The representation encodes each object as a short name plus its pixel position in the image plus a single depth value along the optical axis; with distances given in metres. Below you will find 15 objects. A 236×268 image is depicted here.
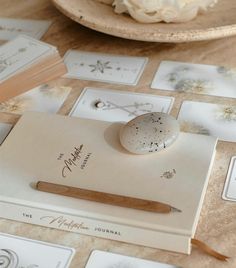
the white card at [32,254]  0.57
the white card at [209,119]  0.71
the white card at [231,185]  0.62
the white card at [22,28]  0.99
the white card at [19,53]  0.82
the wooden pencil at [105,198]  0.57
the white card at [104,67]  0.85
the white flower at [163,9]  0.81
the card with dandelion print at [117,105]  0.76
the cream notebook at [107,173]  0.56
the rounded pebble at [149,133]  0.64
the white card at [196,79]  0.80
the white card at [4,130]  0.74
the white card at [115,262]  0.56
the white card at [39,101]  0.80
